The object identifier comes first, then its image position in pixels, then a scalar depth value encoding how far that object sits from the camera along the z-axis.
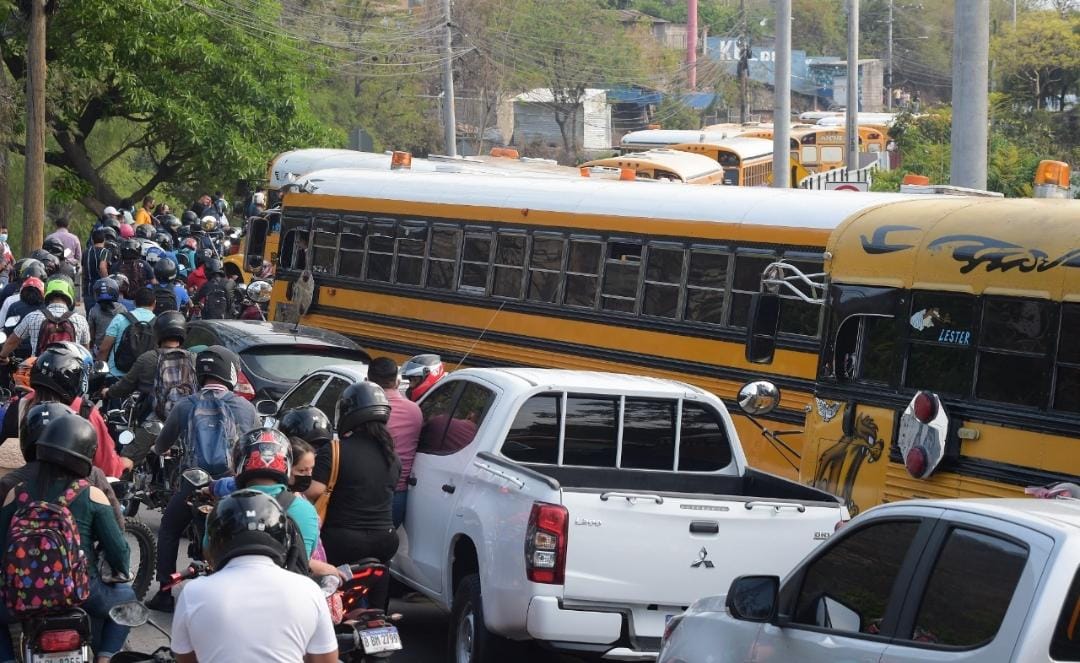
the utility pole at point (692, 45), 83.31
